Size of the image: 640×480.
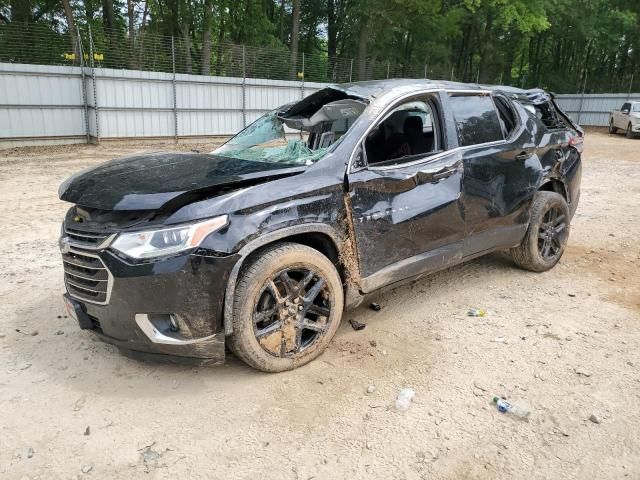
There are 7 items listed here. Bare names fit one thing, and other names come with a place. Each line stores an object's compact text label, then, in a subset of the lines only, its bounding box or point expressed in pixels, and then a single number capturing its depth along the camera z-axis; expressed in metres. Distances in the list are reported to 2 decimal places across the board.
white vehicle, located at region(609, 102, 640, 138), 21.72
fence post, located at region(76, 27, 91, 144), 15.66
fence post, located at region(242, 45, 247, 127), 19.20
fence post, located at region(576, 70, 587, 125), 30.02
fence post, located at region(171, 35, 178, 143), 17.62
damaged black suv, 2.77
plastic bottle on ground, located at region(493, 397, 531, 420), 2.80
